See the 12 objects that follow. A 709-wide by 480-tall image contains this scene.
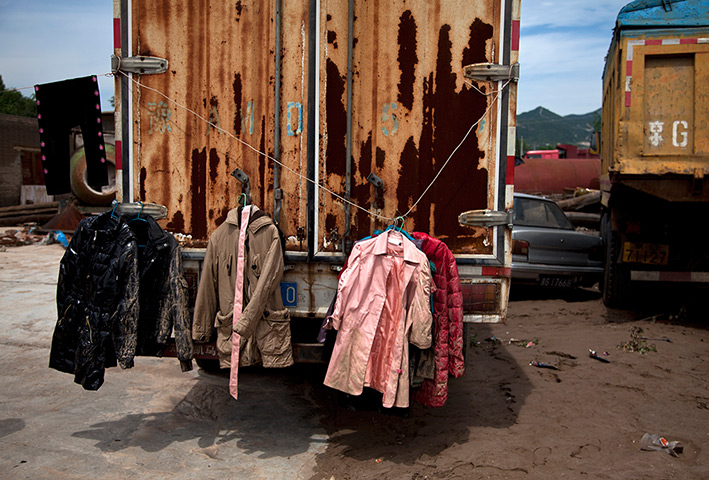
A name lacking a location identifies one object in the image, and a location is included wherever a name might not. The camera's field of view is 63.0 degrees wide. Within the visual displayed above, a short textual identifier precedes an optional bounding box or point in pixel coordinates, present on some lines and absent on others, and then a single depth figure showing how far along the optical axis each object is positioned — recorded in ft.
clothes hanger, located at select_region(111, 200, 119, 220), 12.13
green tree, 128.56
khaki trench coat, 11.66
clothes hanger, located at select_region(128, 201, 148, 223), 12.13
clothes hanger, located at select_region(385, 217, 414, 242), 11.75
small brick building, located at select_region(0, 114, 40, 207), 64.49
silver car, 25.18
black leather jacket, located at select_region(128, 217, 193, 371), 11.81
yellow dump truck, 19.66
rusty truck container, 12.03
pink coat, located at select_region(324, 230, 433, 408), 11.06
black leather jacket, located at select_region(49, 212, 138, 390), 11.45
